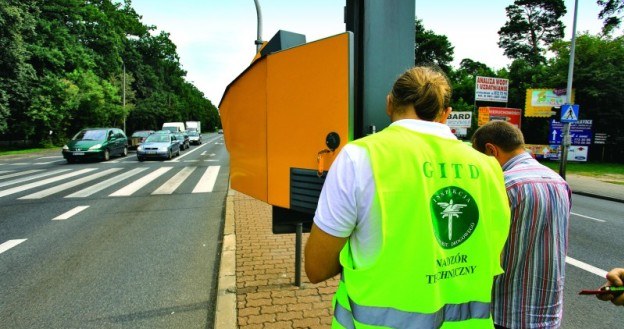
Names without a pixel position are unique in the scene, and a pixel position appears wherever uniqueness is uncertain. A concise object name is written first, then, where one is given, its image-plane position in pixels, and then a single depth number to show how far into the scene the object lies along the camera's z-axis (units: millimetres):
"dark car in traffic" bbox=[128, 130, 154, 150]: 29422
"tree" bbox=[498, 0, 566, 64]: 47781
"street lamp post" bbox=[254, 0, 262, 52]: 10766
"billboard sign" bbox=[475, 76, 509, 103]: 26969
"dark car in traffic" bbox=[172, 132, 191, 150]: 31003
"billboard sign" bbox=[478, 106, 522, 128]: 26495
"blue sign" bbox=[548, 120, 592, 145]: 22936
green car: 18844
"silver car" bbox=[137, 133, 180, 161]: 20781
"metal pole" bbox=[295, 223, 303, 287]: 3941
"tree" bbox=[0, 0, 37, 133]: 27250
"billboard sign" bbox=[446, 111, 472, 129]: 22484
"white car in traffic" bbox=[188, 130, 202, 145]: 40625
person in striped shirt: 1809
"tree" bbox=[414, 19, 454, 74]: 44875
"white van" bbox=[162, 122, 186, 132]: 37938
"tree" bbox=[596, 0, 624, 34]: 28984
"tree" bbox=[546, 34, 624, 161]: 24781
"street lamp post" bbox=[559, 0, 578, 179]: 14734
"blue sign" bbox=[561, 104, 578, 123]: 13875
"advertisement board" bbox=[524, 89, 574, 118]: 26109
